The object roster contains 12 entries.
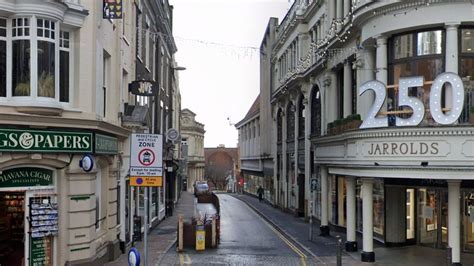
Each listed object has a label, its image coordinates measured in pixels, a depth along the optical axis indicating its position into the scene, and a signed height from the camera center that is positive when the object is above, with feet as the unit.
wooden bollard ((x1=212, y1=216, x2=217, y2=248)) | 67.77 -10.33
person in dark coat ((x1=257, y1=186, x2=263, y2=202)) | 165.68 -12.96
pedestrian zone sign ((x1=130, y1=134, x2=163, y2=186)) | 35.40 -0.55
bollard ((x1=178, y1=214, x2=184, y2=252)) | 64.85 -9.99
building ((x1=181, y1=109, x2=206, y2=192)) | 261.44 +4.44
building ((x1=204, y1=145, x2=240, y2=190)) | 338.34 -8.55
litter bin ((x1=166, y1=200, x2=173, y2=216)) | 114.53 -12.01
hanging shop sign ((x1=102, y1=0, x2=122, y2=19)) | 50.75 +12.84
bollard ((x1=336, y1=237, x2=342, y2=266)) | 48.88 -9.09
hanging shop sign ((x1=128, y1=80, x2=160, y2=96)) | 66.28 +7.51
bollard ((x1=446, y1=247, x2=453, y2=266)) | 49.98 -9.53
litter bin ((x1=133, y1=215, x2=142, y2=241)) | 72.84 -10.17
